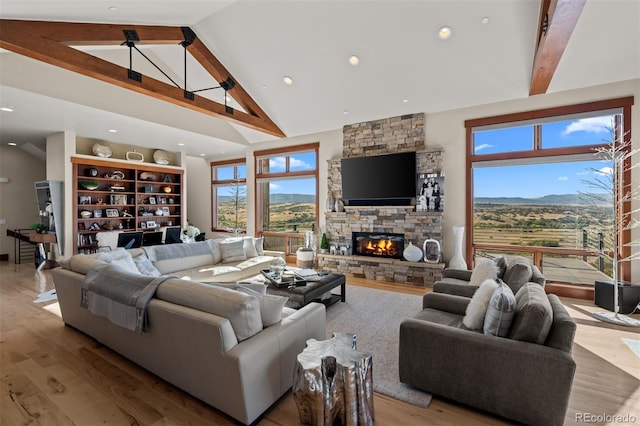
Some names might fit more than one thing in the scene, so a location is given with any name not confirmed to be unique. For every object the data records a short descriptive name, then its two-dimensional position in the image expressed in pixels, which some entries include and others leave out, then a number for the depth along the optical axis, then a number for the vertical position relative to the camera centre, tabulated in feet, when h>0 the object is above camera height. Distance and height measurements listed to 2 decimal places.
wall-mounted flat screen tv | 18.72 +2.03
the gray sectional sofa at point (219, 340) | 6.11 -3.05
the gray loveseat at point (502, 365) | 5.87 -3.38
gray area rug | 7.57 -4.58
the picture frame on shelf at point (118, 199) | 24.63 +0.94
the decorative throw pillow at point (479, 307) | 7.33 -2.46
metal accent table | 5.97 -3.68
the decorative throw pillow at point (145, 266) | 12.48 -2.44
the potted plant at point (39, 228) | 21.73 -1.31
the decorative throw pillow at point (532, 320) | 6.07 -2.33
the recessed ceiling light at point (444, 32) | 12.67 +7.69
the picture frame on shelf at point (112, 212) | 24.15 -0.19
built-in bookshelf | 22.38 +1.10
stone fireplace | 18.12 -0.53
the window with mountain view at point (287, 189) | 24.17 +1.81
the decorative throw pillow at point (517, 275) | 9.15 -2.10
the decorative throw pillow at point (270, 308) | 7.05 -2.36
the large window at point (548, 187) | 14.56 +1.20
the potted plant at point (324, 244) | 21.70 -2.53
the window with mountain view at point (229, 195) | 29.55 +1.56
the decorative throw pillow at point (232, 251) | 17.60 -2.47
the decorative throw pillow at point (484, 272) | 10.35 -2.26
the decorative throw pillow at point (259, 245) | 19.27 -2.33
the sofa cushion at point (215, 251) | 17.60 -2.45
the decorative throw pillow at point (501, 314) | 6.58 -2.35
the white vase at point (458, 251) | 16.97 -2.43
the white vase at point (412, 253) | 17.97 -2.71
